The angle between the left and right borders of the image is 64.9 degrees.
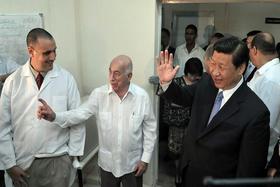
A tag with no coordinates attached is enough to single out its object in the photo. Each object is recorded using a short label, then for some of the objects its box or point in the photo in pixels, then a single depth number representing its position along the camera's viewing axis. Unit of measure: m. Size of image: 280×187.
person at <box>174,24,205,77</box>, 2.79
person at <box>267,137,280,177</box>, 1.17
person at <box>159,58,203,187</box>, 2.18
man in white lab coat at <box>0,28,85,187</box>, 1.41
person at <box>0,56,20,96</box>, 1.73
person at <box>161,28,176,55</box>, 2.85
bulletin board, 1.75
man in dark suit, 1.09
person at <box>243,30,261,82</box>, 2.08
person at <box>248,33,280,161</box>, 1.60
